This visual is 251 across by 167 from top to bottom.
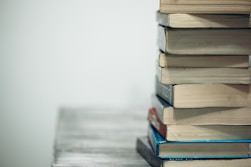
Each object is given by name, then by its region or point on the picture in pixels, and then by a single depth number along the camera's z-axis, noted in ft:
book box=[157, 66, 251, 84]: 2.52
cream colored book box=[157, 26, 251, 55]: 2.48
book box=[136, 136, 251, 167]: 2.55
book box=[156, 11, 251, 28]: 2.43
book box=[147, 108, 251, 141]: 2.55
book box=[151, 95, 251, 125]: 2.55
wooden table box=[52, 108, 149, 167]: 2.79
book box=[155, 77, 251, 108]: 2.52
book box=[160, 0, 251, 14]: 2.43
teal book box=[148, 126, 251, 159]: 2.56
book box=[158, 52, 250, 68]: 2.52
